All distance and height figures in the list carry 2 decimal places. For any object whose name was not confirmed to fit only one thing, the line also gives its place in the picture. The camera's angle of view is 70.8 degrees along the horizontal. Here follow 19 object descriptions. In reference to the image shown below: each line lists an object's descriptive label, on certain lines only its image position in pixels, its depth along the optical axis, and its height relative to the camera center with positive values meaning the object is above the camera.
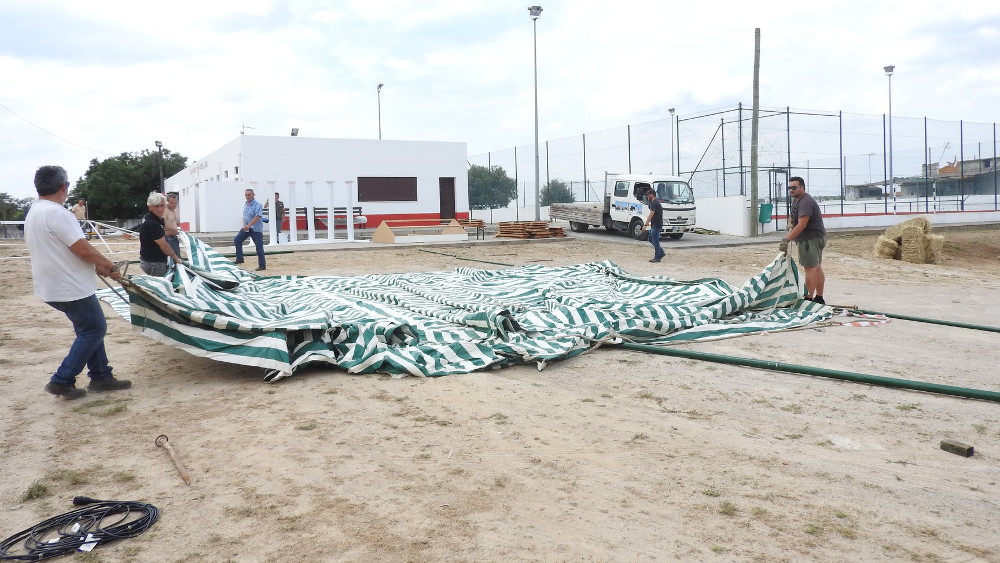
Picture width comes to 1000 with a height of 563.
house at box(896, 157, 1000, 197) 30.92 +2.33
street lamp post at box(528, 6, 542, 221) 27.47 +8.89
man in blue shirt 13.60 +0.48
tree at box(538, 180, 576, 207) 32.16 +2.22
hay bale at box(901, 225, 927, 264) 15.92 -0.30
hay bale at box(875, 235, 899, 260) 16.58 -0.37
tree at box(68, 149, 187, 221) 57.06 +5.22
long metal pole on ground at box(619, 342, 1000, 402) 4.79 -1.05
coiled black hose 2.84 -1.19
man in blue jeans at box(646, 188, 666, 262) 16.00 +0.39
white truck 23.22 +1.16
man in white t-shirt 4.87 -0.12
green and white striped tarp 5.42 -0.70
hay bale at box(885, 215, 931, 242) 16.30 +0.13
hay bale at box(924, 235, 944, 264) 15.98 -0.33
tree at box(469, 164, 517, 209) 37.28 +2.94
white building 31.08 +3.28
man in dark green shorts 8.48 -0.05
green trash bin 25.41 +0.83
